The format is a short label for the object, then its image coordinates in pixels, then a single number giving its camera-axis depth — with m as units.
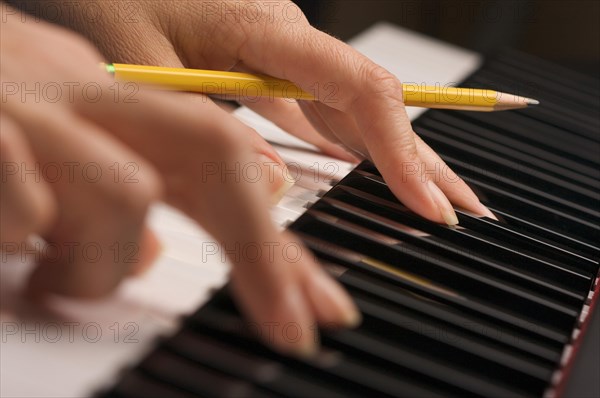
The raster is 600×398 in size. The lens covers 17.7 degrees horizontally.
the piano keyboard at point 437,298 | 0.55
